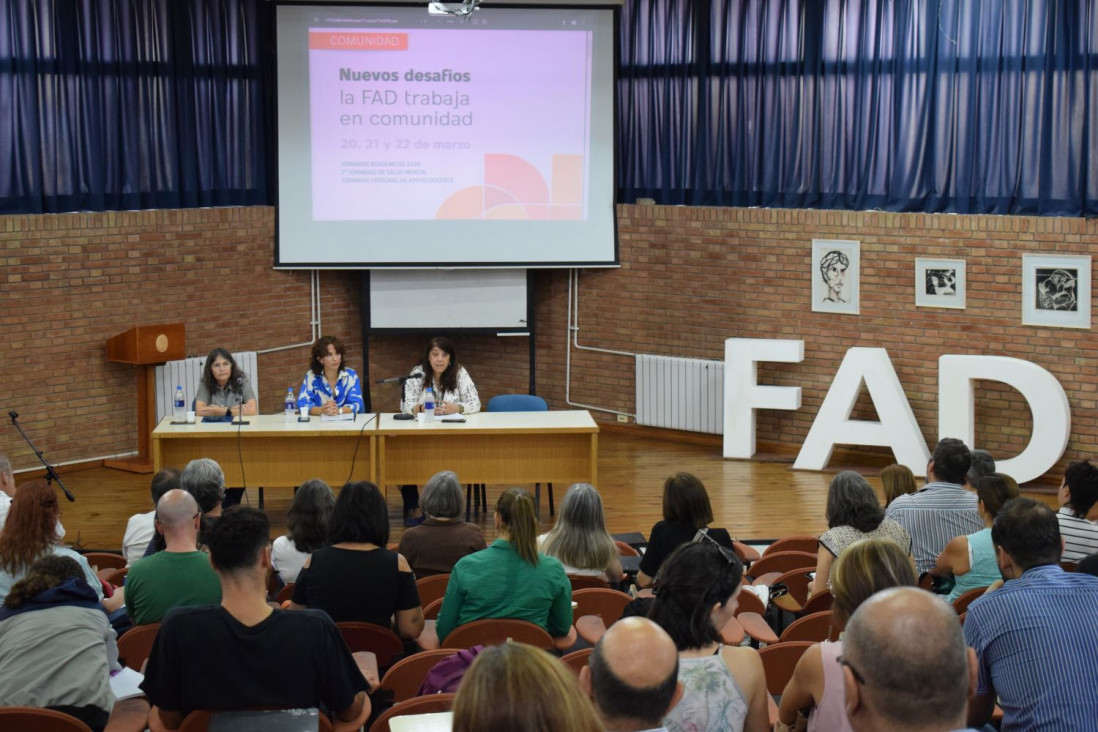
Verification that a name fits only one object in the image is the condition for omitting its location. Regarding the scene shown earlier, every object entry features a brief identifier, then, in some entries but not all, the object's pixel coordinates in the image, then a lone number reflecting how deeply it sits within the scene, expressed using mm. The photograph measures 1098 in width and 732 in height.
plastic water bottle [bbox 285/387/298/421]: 8188
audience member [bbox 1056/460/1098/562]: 4801
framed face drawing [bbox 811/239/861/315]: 9820
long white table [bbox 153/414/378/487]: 7777
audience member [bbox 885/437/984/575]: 5340
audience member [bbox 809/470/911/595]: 4844
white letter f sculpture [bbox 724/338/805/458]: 9898
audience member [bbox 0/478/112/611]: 4441
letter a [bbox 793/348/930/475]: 9336
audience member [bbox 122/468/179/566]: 5496
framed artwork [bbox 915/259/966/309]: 9328
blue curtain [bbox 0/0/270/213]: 9289
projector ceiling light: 8430
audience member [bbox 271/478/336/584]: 5109
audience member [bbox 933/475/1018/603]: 4719
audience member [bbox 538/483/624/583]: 5223
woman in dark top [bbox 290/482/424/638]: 4340
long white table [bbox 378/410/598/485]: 7922
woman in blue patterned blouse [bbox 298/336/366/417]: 8289
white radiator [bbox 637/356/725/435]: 10523
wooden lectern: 9422
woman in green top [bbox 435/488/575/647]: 4301
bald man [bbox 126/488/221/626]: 4242
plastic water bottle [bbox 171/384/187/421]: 8102
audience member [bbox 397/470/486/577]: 5164
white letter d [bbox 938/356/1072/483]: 8727
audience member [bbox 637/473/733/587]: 4992
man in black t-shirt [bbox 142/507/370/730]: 3139
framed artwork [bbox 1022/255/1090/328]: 8797
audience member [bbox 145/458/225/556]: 5543
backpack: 3408
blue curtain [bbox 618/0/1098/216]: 8883
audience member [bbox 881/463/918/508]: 5668
